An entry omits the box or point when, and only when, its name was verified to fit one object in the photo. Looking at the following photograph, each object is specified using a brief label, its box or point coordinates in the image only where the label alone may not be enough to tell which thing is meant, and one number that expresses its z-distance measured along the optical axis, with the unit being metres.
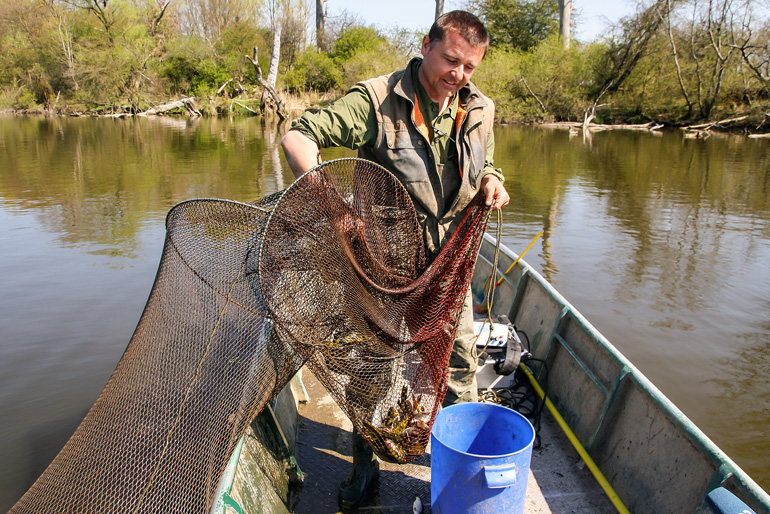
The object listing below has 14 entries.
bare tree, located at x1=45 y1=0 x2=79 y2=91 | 36.44
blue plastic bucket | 2.16
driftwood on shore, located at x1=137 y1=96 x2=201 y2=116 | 37.59
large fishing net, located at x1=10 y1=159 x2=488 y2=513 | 2.22
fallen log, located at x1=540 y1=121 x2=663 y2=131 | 31.66
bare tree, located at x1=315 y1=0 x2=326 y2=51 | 45.31
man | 2.43
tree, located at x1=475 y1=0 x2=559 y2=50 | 43.59
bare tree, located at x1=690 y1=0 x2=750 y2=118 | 28.39
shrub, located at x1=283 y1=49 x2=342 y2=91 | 40.44
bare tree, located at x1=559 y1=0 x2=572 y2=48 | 37.50
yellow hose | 2.76
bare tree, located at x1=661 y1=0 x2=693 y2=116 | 30.05
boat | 2.28
